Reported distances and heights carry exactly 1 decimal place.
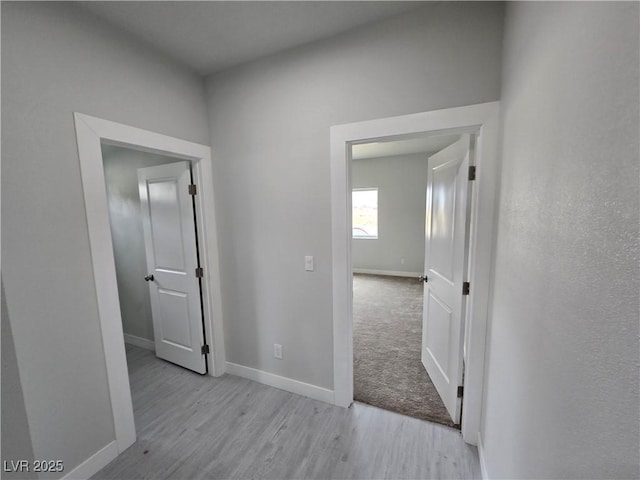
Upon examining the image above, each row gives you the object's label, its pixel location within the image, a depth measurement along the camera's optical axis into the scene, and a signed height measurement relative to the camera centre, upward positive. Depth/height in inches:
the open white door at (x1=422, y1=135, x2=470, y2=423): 68.0 -16.2
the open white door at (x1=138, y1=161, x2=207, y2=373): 92.0 -16.0
